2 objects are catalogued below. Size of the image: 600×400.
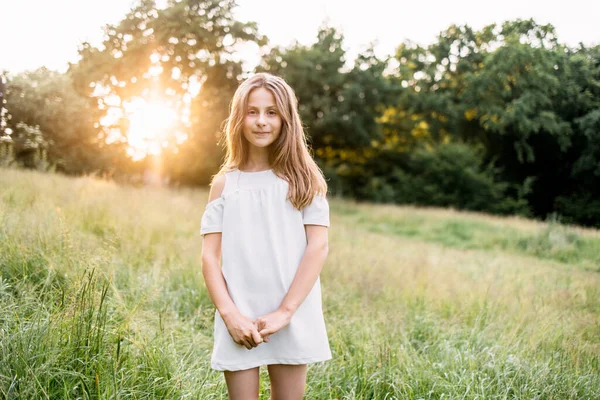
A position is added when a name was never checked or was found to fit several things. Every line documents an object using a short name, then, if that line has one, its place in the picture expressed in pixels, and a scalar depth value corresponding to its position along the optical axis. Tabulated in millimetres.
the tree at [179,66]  10172
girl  1854
